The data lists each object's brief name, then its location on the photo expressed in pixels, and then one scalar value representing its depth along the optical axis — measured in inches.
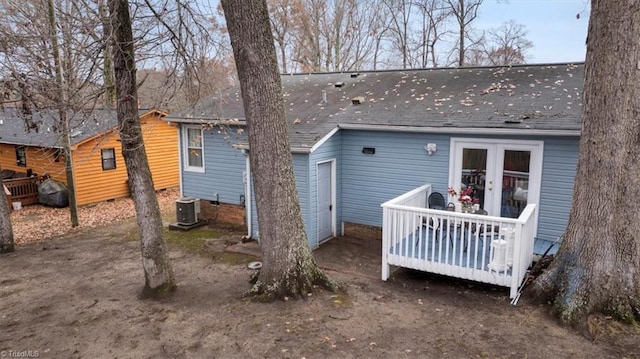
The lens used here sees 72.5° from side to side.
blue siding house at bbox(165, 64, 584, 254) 317.4
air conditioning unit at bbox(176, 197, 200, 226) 466.6
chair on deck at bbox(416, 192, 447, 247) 339.3
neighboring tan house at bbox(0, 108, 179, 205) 605.9
